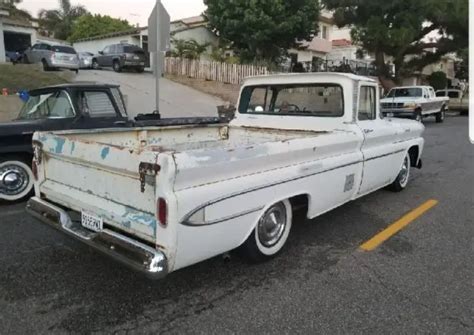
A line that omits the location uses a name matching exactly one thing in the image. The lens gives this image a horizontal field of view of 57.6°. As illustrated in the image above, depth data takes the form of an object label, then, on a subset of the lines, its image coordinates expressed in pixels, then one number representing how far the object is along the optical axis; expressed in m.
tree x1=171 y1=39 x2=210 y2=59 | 26.19
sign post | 9.83
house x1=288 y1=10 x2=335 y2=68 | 38.22
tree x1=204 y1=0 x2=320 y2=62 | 26.12
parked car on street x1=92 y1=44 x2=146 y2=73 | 27.05
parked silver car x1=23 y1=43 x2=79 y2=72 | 22.06
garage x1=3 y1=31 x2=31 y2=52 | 31.62
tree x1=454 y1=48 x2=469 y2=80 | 45.79
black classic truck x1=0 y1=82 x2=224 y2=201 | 5.73
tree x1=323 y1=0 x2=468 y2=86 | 26.05
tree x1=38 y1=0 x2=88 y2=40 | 55.00
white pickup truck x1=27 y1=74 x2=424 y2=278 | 2.99
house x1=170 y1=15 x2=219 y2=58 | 32.66
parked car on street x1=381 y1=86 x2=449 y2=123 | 19.55
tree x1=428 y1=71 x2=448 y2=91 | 43.97
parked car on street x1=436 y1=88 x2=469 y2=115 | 28.57
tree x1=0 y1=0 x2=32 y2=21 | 44.95
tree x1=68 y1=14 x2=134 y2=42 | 46.28
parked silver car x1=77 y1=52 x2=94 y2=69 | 28.67
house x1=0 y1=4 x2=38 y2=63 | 29.91
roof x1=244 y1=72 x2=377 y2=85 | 5.14
